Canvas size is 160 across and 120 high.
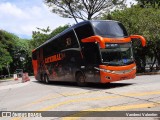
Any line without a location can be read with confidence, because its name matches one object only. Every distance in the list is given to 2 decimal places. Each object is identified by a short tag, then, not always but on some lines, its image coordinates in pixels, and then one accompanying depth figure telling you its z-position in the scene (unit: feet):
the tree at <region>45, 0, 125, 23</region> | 61.34
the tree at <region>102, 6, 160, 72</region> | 44.44
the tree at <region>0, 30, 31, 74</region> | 102.90
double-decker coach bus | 22.82
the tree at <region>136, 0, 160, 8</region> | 72.86
